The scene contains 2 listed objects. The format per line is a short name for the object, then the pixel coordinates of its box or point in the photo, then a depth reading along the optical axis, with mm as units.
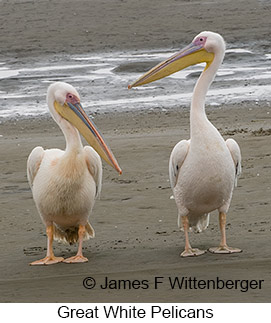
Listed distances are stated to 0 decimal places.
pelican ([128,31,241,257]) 11906
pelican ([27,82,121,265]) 12086
